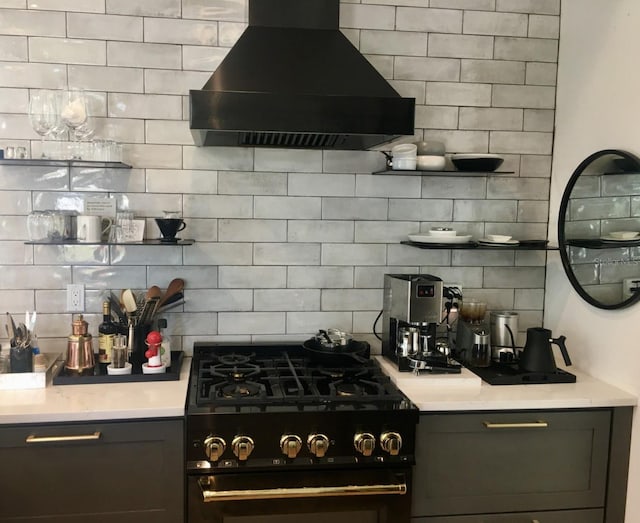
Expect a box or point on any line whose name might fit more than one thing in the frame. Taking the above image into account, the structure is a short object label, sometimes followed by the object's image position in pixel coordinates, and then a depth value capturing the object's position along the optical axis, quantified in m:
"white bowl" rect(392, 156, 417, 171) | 2.61
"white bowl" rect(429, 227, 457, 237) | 2.63
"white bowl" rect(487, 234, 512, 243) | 2.67
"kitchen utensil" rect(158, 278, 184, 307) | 2.60
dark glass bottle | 2.48
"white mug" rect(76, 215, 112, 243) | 2.44
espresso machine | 2.48
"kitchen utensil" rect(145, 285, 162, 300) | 2.57
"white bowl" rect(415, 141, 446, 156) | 2.70
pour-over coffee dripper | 2.48
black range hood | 2.05
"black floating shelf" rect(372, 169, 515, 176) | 2.61
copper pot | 2.39
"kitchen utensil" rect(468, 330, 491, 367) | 2.62
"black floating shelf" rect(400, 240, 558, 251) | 2.61
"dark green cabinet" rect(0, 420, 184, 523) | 2.01
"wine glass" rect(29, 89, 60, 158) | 2.42
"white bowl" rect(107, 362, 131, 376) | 2.38
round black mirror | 2.36
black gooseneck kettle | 2.51
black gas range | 2.04
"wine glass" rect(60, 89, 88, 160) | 2.44
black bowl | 2.61
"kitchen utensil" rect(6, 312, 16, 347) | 2.32
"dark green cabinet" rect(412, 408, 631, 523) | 2.21
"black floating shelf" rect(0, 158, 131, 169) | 2.40
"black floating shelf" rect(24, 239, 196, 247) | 2.38
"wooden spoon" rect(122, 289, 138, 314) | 2.55
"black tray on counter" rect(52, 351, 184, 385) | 2.31
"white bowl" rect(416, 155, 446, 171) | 2.63
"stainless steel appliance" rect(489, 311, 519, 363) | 2.72
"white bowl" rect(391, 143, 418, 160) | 2.61
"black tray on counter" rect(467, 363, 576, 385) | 2.45
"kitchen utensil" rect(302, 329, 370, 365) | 2.57
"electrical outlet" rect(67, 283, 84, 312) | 2.62
